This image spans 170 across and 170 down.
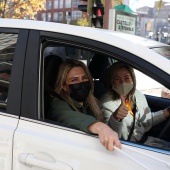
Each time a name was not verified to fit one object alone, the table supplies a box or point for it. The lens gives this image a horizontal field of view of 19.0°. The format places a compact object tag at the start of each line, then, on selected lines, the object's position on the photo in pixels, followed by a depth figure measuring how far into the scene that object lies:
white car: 2.44
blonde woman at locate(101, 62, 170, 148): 2.83
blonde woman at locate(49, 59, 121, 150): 2.72
